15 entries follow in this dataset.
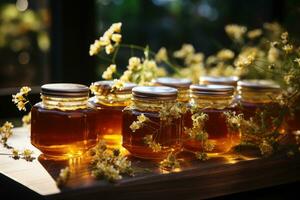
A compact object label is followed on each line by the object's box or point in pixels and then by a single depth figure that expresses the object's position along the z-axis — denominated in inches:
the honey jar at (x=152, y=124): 38.7
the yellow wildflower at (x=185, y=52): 62.7
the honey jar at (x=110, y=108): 43.6
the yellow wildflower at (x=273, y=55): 54.7
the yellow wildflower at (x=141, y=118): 38.1
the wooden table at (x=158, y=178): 33.6
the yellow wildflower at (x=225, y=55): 61.5
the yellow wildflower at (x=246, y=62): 44.0
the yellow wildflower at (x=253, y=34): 58.6
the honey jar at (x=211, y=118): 41.7
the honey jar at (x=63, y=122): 38.2
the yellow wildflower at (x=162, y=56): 58.0
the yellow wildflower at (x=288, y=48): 43.1
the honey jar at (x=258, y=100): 45.4
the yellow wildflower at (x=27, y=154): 40.4
